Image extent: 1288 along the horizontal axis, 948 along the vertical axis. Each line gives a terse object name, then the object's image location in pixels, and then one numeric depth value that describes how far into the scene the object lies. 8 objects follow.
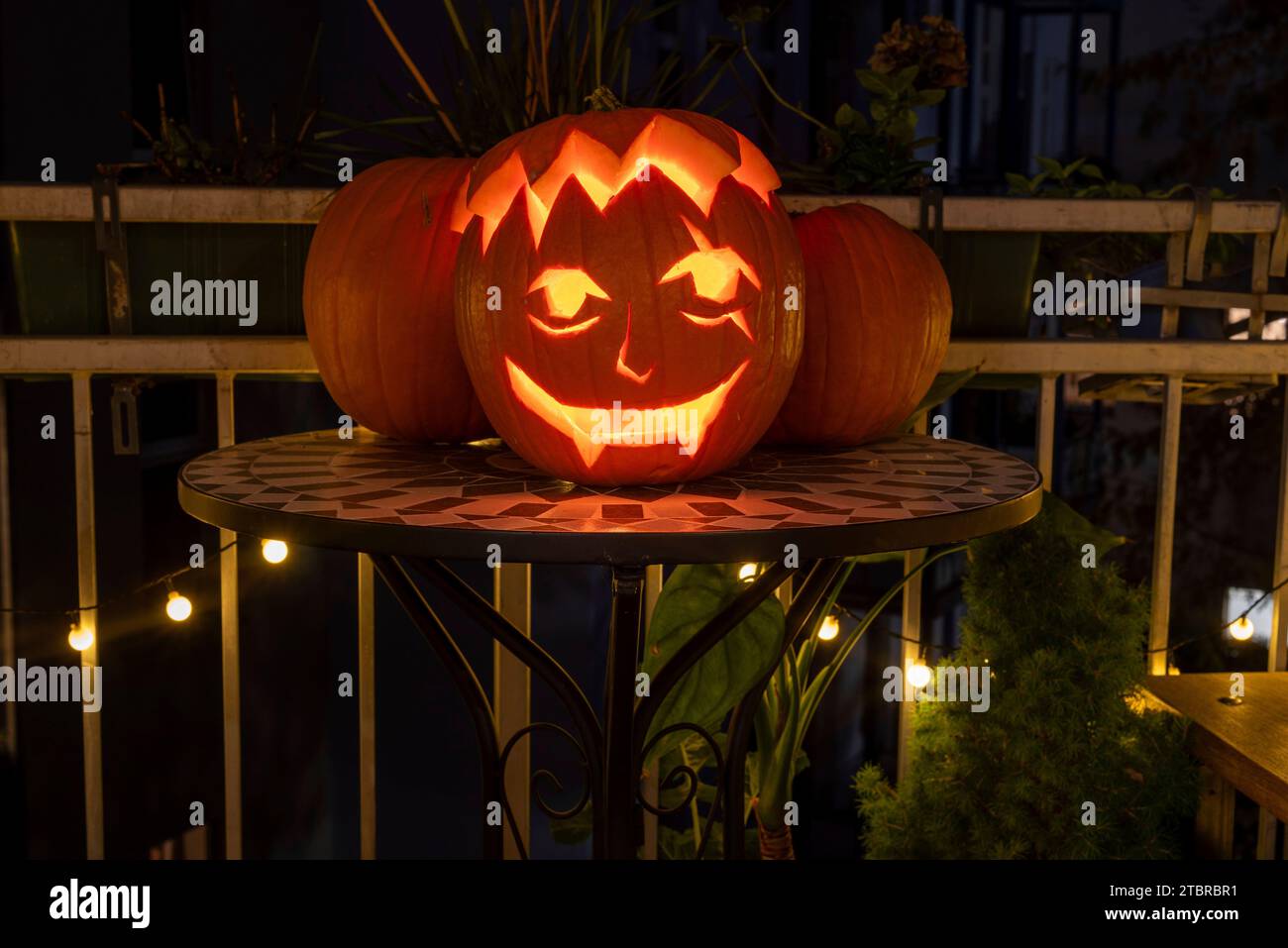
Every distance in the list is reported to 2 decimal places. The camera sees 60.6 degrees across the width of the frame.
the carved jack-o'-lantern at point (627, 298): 0.94
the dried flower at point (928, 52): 1.60
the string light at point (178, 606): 1.45
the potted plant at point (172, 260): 1.43
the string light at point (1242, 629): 1.50
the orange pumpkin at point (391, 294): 1.15
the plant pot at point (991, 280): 1.52
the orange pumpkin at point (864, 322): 1.16
